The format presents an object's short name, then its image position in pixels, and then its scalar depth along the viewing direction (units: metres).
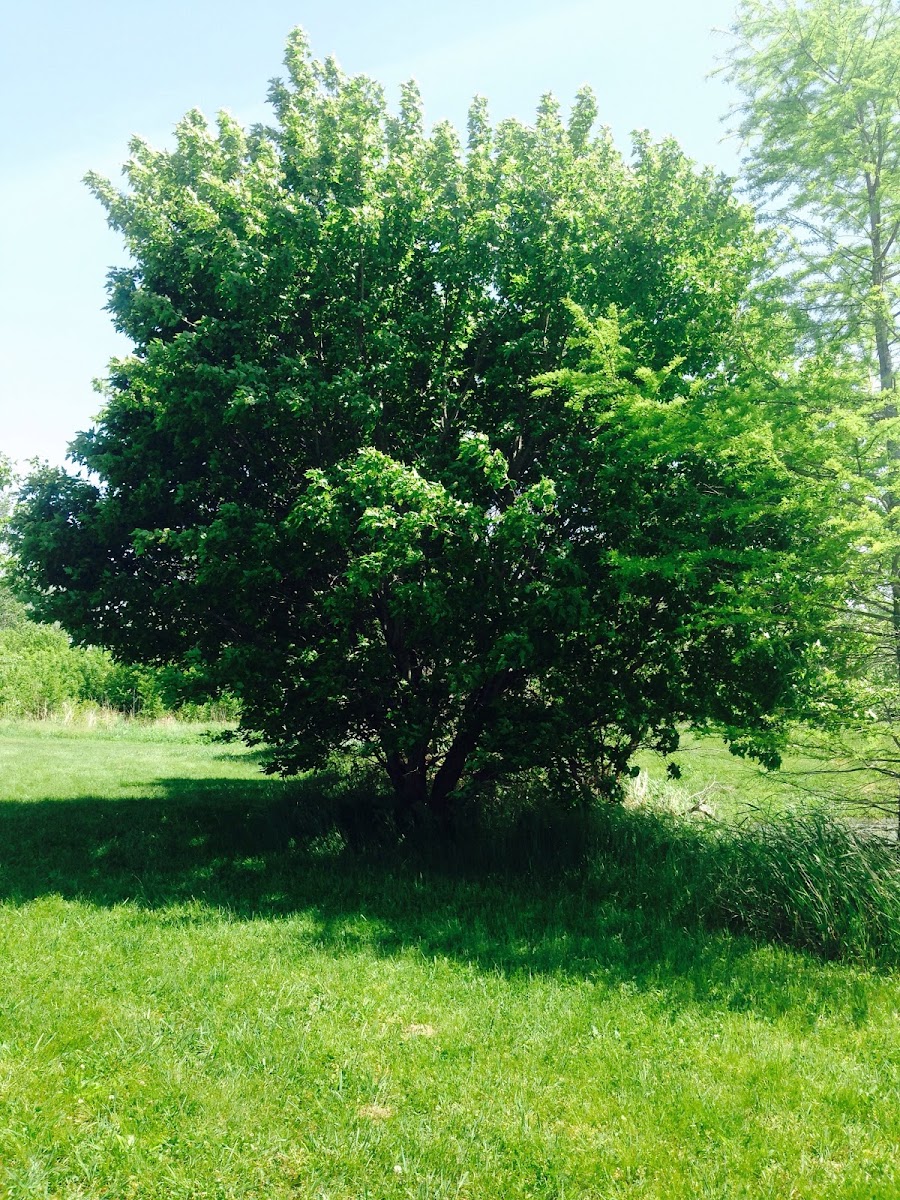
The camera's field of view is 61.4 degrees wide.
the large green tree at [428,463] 8.05
